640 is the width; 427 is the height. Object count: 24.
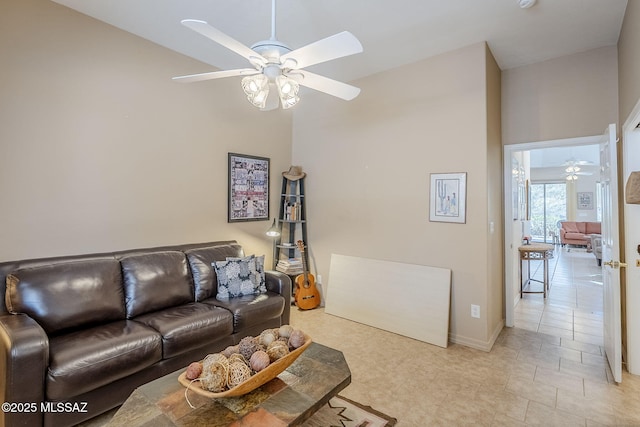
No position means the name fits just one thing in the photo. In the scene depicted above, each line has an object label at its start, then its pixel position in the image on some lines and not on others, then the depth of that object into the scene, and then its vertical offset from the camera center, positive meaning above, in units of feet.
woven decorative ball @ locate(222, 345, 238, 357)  5.32 -2.25
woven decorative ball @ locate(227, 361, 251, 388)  4.63 -2.31
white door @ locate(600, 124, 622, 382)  7.83 -0.87
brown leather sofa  5.62 -2.54
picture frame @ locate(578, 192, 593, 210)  33.83 +2.31
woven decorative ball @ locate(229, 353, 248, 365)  4.97 -2.22
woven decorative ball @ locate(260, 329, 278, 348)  5.53 -2.12
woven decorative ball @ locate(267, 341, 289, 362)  5.16 -2.18
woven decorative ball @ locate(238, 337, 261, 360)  5.25 -2.18
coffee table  4.36 -2.77
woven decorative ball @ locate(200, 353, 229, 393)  4.54 -2.28
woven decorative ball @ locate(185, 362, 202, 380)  4.82 -2.36
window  35.68 +1.48
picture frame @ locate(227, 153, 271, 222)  12.50 +1.26
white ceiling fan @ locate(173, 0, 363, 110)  5.39 +3.00
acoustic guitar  13.42 -3.06
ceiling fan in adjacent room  29.31 +5.17
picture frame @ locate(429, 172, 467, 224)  10.23 +0.77
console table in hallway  14.40 -1.53
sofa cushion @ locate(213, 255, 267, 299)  9.87 -1.91
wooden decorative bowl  4.51 -2.46
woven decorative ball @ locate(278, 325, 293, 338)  5.77 -2.07
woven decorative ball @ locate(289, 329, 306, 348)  5.51 -2.12
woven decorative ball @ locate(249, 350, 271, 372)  4.88 -2.22
